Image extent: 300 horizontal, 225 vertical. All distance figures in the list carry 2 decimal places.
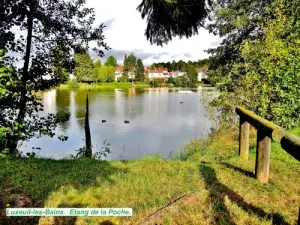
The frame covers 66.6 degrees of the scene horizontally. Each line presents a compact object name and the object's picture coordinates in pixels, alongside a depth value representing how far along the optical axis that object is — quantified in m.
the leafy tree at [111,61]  106.87
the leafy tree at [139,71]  88.24
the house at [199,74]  121.59
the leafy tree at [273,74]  7.66
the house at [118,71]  104.82
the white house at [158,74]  114.72
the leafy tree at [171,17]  4.52
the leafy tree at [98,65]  79.06
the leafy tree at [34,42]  5.82
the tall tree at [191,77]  88.49
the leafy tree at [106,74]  82.21
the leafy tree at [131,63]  90.95
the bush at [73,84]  58.31
